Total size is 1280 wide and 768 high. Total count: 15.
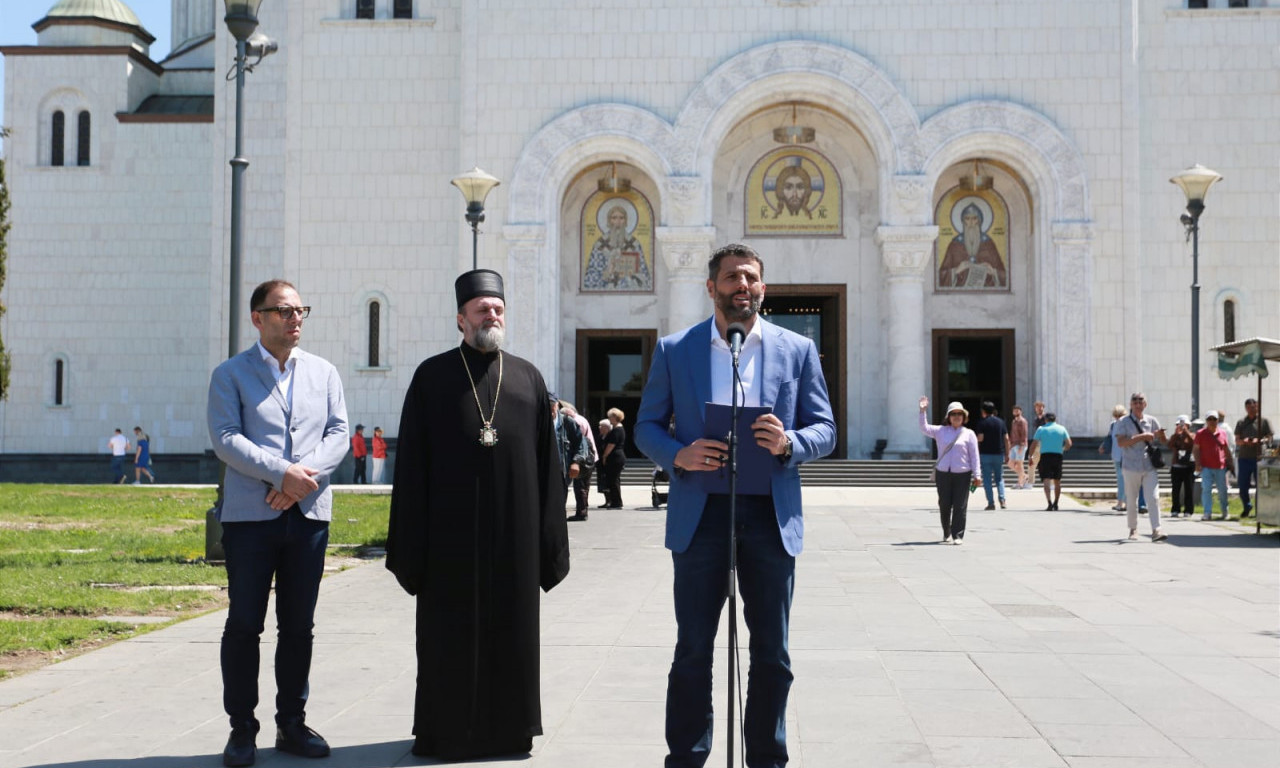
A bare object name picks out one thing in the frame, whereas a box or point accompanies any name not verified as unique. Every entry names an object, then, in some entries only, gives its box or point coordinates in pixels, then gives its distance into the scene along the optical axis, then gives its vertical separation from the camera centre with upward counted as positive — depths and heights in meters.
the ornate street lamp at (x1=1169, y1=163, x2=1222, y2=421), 22.78 +4.07
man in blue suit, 4.88 -0.42
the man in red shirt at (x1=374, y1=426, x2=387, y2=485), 31.17 -0.70
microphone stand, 4.57 -0.41
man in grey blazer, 5.57 -0.32
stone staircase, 28.28 -1.00
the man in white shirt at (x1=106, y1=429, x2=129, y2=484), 32.75 -0.73
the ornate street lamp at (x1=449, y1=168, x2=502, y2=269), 22.62 +4.08
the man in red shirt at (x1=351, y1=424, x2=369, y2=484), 31.00 -0.61
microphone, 4.73 +0.32
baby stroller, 21.75 -1.19
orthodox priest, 5.50 -0.48
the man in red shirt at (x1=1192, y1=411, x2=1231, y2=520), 19.62 -0.45
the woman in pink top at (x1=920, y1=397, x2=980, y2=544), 15.73 -0.51
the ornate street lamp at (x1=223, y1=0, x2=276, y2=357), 13.42 +2.94
